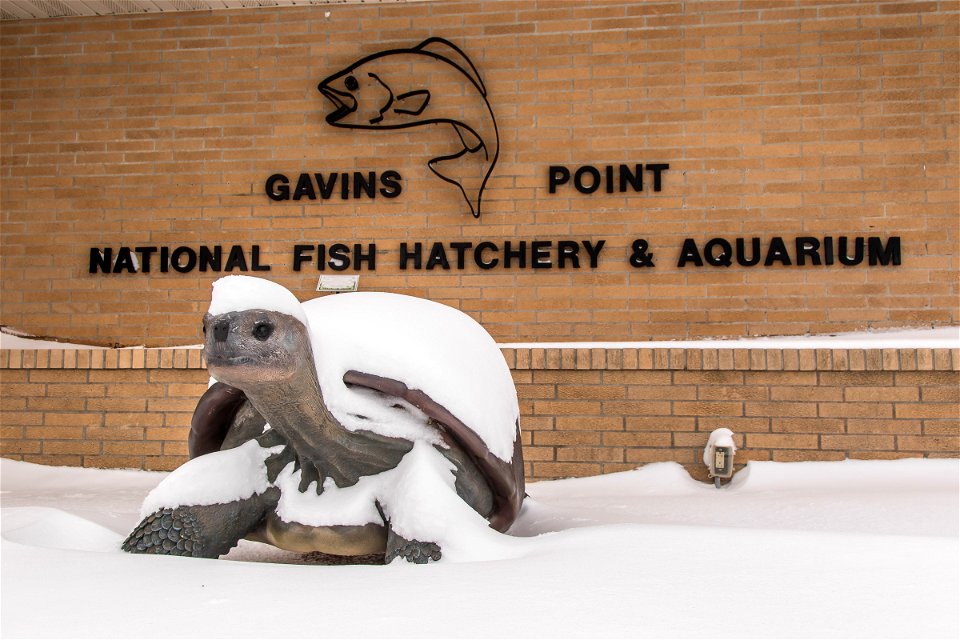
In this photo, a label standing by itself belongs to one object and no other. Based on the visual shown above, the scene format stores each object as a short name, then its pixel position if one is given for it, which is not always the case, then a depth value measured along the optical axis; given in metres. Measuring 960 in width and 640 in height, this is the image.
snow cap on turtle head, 1.59
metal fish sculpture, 4.71
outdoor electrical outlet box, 3.96
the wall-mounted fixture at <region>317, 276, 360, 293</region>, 4.70
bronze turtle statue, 1.84
